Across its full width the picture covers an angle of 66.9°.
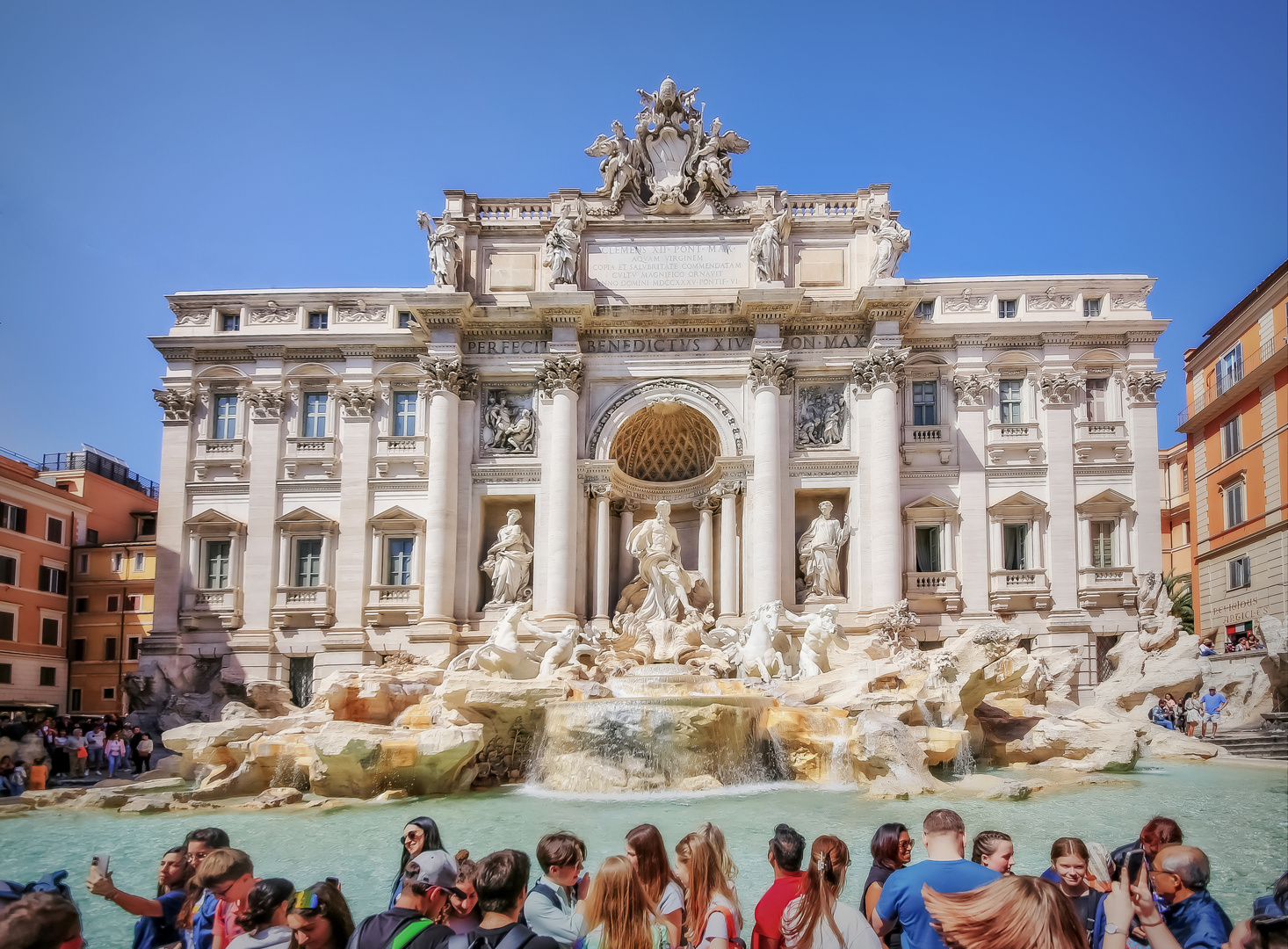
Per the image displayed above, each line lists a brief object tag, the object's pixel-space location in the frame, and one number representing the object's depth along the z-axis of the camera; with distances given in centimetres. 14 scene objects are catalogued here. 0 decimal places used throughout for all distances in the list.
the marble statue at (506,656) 1980
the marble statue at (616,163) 2648
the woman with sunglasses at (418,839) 494
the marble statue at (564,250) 2544
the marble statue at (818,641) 2034
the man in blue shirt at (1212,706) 2108
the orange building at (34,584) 2700
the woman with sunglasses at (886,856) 482
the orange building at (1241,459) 2039
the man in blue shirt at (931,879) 409
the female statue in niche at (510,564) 2495
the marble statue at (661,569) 2356
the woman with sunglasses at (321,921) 404
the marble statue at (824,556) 2467
